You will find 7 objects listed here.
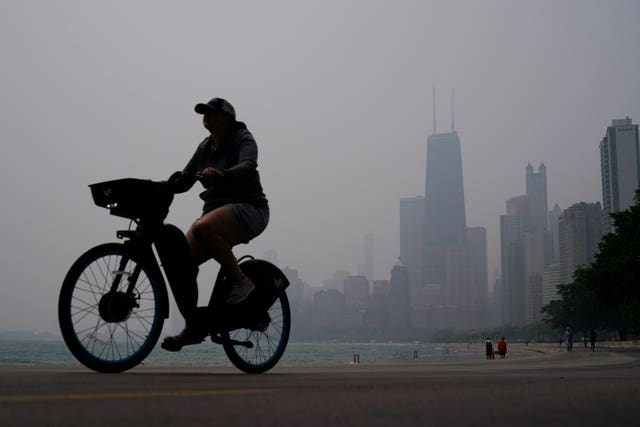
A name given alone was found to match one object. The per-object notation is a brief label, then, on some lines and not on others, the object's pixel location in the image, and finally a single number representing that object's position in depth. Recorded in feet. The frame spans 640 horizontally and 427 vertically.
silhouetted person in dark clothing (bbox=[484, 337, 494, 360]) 112.27
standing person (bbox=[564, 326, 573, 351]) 137.97
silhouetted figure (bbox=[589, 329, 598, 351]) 150.22
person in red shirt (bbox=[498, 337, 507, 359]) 110.01
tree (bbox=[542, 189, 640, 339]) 146.61
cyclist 16.53
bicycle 14.80
